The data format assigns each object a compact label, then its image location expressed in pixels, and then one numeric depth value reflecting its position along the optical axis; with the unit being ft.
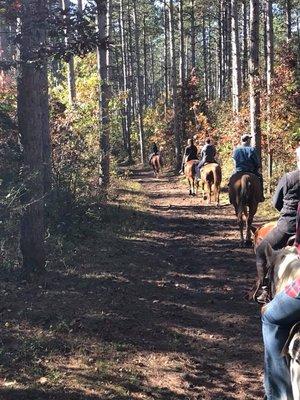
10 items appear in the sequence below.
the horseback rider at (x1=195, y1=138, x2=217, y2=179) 54.51
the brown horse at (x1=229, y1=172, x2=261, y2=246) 35.81
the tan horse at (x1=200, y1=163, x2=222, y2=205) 52.26
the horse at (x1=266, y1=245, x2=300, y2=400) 11.38
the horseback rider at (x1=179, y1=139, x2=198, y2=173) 68.18
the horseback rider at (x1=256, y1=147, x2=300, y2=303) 17.64
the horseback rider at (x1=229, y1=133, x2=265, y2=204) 36.14
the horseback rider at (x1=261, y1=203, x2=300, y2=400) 11.62
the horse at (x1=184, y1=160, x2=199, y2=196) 63.41
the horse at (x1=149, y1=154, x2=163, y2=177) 92.53
